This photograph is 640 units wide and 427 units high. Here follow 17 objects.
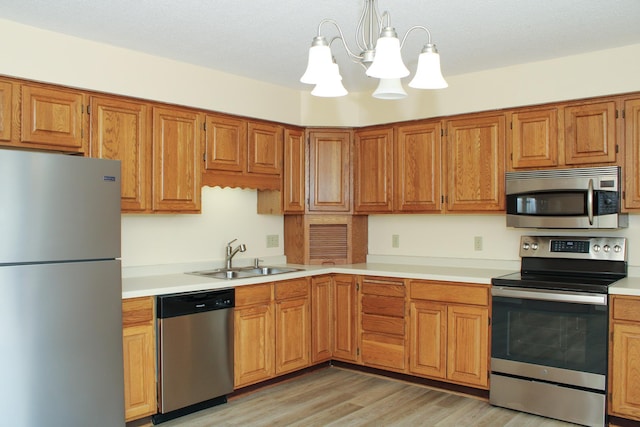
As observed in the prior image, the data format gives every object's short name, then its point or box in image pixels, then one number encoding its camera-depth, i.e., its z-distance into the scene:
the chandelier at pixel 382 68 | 1.88
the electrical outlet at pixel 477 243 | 4.34
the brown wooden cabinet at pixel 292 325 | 4.02
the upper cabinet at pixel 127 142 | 3.31
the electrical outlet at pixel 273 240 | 4.78
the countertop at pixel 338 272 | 3.24
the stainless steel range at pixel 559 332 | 3.25
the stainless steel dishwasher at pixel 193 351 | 3.28
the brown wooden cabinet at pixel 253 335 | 3.74
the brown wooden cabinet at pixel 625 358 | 3.13
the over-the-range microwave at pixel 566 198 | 3.50
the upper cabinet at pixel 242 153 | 3.96
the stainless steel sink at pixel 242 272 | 4.12
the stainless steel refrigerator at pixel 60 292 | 2.58
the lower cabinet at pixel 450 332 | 3.73
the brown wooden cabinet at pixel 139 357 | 3.13
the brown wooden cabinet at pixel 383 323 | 4.12
